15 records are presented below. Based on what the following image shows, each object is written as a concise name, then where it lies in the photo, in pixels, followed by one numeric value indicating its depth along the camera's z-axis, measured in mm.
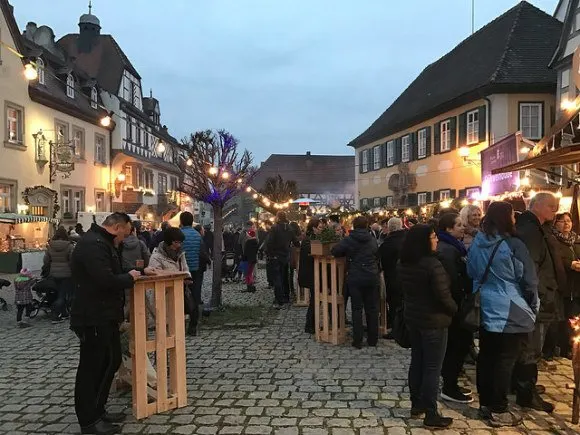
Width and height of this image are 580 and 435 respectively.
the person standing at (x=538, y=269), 4805
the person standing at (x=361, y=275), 7320
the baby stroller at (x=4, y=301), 10945
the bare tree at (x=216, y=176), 10656
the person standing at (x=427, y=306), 4426
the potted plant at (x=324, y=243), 7668
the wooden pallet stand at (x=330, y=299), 7586
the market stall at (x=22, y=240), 18922
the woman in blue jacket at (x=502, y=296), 4379
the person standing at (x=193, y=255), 8297
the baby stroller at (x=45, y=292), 9758
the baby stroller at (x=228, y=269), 15711
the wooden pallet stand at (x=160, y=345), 4750
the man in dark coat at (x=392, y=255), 7688
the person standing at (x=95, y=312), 4383
